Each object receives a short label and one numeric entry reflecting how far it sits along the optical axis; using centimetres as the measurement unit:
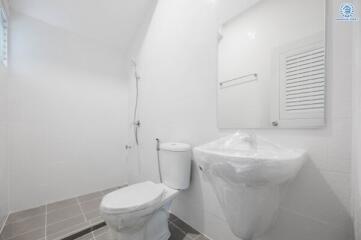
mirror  79
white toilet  101
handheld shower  217
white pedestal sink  66
